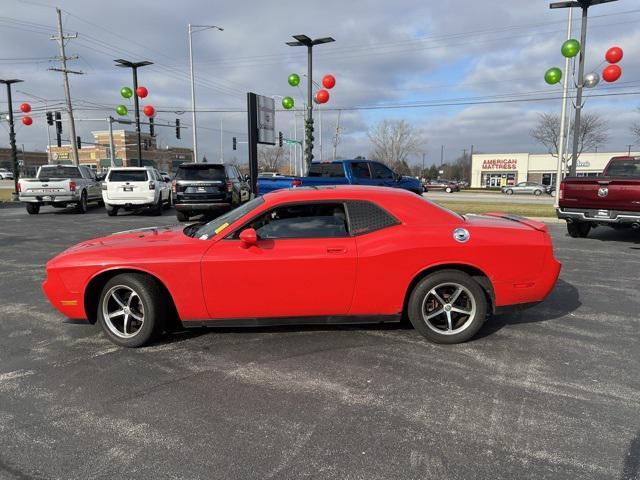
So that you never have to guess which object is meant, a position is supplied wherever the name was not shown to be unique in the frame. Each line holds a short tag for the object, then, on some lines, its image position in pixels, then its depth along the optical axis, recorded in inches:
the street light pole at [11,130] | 1029.8
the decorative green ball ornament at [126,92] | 1080.4
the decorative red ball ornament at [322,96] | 797.9
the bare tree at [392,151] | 2134.4
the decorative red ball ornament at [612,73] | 575.3
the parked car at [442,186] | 2017.2
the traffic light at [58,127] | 1353.3
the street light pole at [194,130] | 1262.4
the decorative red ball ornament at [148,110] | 1231.2
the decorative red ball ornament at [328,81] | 788.6
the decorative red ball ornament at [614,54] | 577.6
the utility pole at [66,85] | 1343.5
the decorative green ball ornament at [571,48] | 548.7
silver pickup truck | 647.1
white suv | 617.3
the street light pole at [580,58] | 536.8
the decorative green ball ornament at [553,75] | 584.9
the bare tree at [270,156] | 3230.8
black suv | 535.2
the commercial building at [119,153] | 3740.2
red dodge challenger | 159.6
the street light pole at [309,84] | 668.7
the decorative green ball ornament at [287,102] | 871.1
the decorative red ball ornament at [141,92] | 1026.7
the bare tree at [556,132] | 2197.3
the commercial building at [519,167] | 2596.0
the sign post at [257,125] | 522.6
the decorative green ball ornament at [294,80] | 796.6
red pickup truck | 364.2
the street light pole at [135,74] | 975.6
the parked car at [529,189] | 1877.5
